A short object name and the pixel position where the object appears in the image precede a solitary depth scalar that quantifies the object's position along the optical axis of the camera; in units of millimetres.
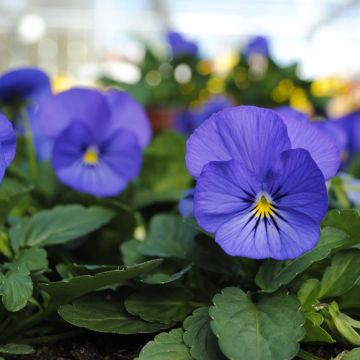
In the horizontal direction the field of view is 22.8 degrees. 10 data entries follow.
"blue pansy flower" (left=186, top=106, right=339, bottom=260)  264
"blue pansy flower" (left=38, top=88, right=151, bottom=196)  380
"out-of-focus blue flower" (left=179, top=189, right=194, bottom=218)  321
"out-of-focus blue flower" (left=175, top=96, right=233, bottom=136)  617
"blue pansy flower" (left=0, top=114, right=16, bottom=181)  269
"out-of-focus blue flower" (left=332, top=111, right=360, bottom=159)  492
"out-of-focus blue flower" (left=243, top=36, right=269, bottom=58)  794
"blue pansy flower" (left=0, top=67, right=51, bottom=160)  420
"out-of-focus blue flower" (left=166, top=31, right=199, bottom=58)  773
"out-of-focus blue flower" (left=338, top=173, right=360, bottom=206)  379
